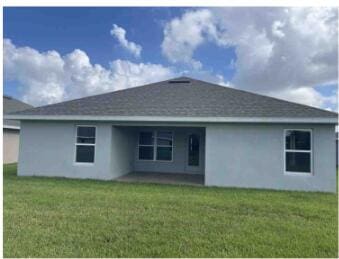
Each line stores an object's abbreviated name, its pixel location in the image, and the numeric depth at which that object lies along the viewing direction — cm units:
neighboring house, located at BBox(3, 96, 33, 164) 1747
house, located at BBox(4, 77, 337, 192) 959
